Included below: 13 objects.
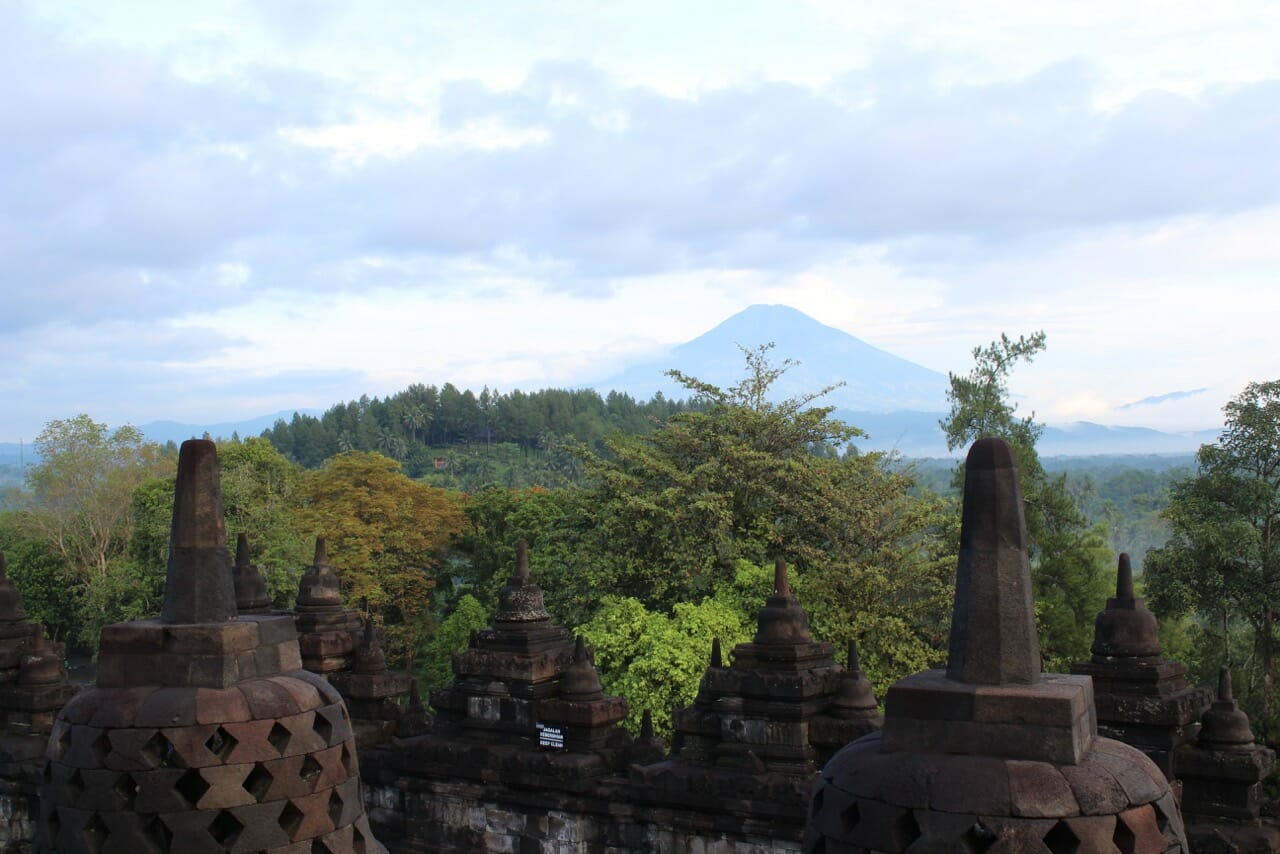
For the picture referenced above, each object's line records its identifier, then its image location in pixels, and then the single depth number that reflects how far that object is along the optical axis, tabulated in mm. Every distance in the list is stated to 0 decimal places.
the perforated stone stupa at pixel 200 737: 5414
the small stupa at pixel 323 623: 12125
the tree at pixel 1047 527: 29562
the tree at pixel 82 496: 48312
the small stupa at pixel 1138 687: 8547
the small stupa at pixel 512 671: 11008
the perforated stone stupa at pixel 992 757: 3744
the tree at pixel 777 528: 26203
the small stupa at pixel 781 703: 9672
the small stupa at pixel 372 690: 11984
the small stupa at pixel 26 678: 11719
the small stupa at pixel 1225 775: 8375
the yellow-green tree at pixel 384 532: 42656
